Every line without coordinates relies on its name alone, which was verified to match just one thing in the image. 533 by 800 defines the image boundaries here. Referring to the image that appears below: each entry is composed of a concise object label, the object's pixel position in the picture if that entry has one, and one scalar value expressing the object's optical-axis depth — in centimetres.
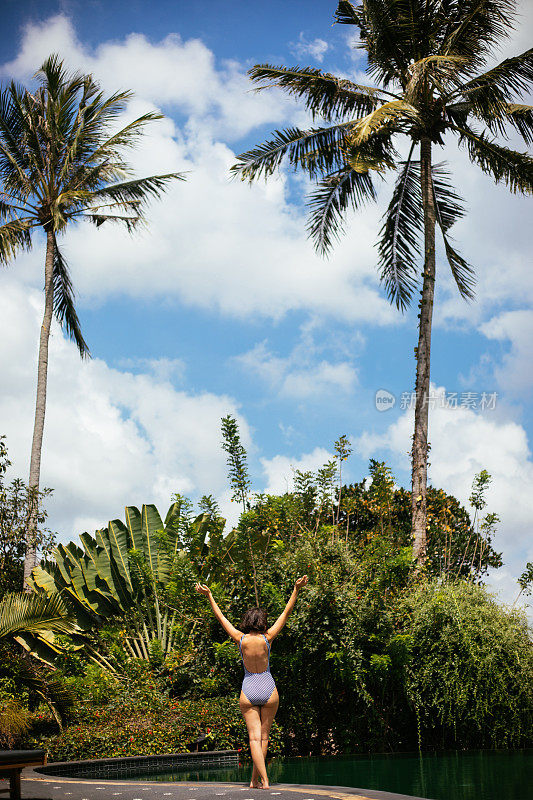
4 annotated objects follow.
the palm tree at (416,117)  1755
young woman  705
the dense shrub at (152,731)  1216
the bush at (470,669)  1264
